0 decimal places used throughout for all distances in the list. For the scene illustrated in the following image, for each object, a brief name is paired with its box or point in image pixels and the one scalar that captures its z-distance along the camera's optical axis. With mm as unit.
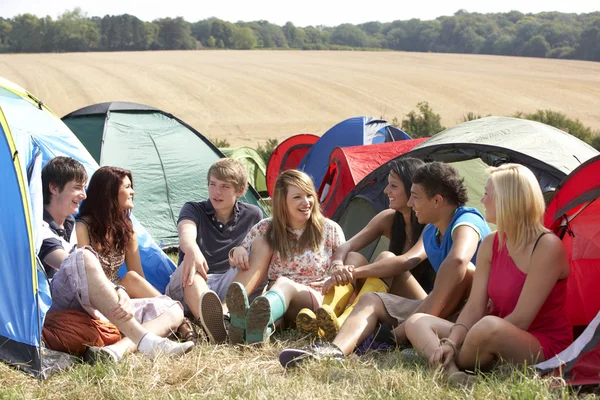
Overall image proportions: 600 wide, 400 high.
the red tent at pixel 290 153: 11328
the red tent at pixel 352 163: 7191
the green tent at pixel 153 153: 7762
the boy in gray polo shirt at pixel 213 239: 4402
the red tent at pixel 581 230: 4086
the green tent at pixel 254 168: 11164
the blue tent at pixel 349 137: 9555
